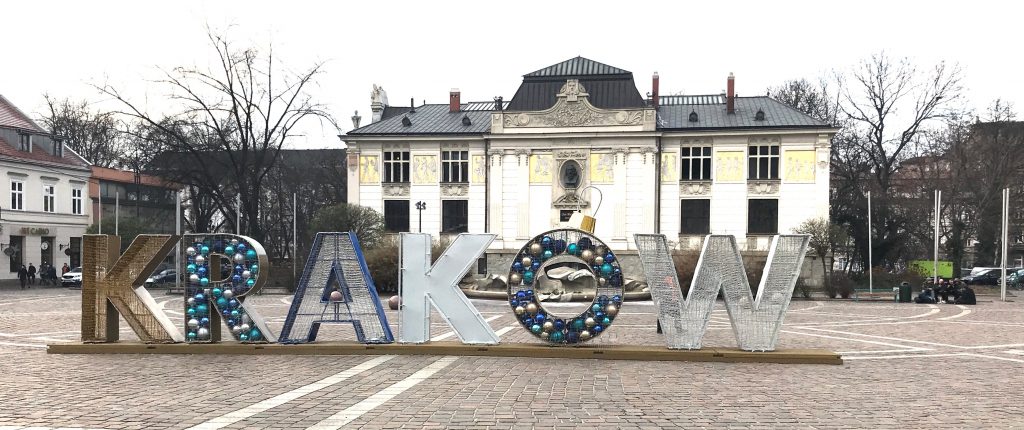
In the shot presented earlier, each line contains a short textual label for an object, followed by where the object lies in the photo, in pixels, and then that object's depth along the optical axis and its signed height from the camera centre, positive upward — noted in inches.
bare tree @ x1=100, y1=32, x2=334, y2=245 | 1599.4 +191.3
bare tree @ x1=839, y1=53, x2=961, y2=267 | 1974.7 +174.0
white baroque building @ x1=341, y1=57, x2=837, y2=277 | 1823.3 +124.0
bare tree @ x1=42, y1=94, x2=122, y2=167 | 2283.5 +252.6
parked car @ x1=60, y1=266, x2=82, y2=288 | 1685.5 -133.8
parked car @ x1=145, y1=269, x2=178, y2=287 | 1781.1 -140.9
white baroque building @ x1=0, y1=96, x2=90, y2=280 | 1815.9 +50.2
